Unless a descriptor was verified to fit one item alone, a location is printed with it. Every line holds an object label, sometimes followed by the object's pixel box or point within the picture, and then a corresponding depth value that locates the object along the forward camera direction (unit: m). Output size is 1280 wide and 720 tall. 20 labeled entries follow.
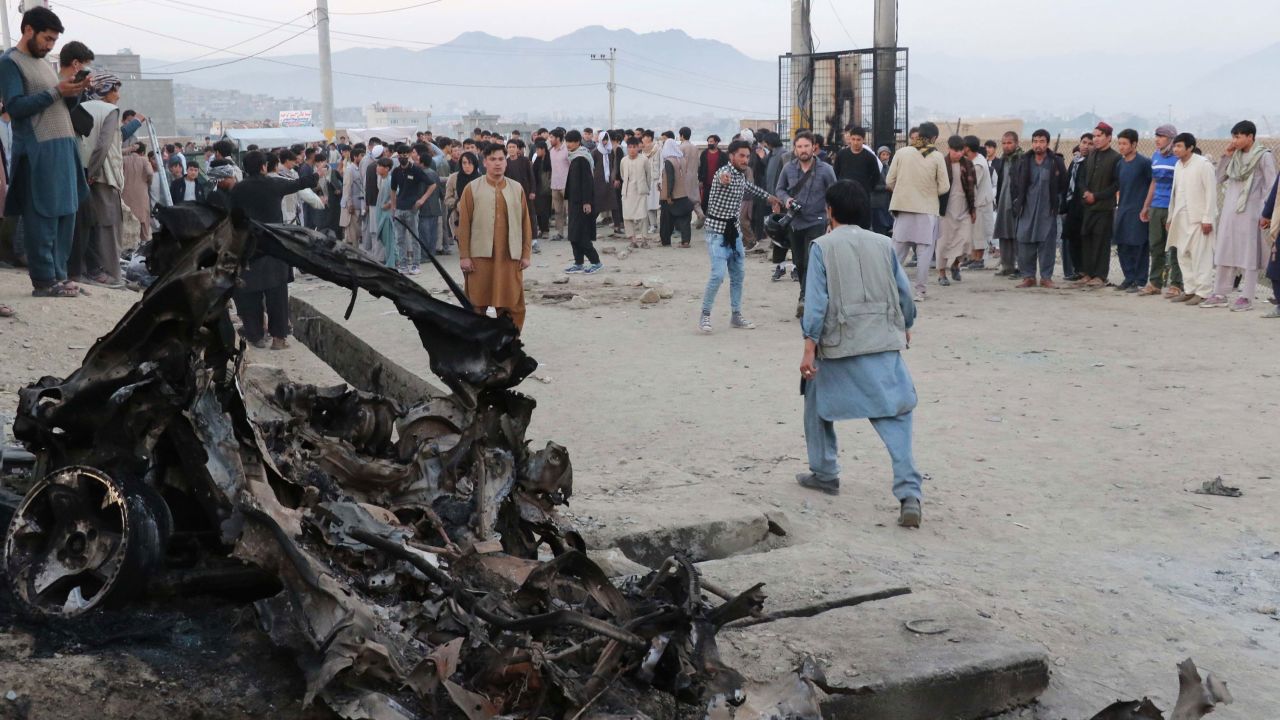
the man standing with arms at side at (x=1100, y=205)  13.66
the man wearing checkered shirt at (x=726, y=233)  10.77
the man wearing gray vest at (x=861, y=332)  5.89
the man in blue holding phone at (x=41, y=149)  8.04
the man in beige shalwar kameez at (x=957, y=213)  14.96
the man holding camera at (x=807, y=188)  11.09
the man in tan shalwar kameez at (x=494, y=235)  9.52
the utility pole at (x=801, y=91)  20.50
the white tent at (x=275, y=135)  68.12
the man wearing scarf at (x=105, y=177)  9.91
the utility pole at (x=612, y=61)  71.72
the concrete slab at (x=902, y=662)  3.75
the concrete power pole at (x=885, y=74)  19.38
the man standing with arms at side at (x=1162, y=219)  13.10
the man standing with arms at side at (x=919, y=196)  12.91
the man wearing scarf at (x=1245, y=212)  12.05
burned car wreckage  3.33
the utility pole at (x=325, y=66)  39.12
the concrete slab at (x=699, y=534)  5.21
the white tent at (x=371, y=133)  57.44
